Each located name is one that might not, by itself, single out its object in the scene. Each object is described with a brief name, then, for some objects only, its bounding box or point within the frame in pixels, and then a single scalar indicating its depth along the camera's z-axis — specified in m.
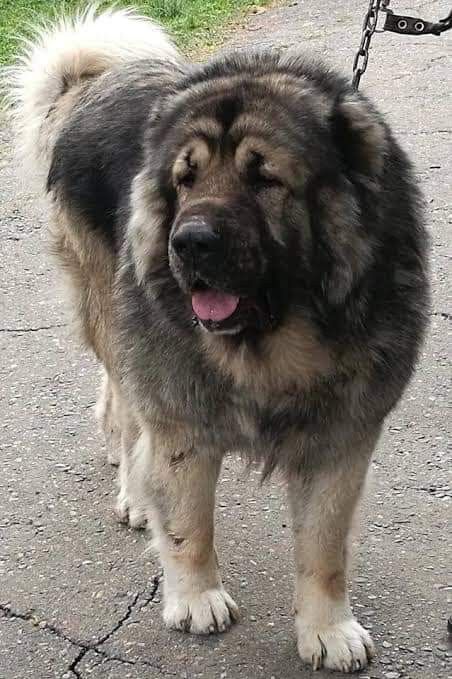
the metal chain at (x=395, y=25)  3.48
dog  2.55
